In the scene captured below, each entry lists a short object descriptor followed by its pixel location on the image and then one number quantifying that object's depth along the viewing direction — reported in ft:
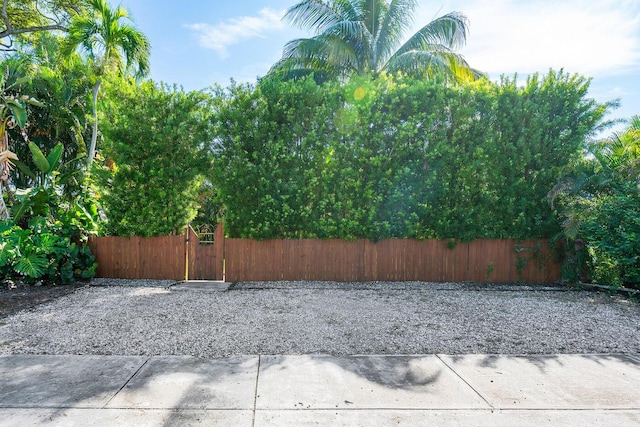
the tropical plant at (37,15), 51.08
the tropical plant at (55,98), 45.03
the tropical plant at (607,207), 23.26
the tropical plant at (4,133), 28.01
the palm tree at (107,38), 36.90
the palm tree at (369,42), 40.98
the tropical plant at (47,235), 23.30
